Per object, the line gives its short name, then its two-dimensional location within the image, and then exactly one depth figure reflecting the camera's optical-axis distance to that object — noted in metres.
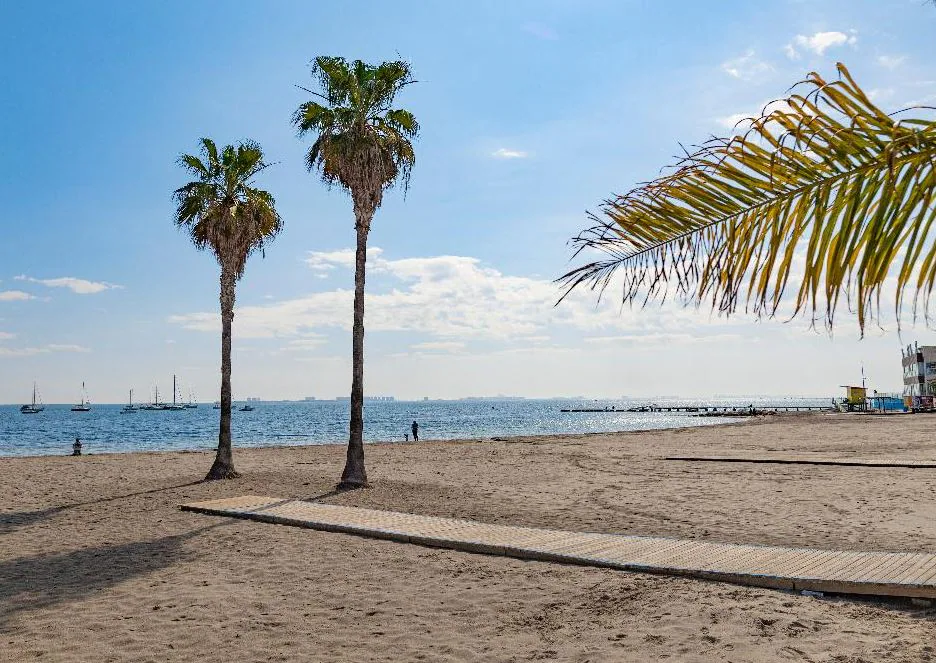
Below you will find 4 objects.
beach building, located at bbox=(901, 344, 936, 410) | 88.31
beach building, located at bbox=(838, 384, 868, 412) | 90.88
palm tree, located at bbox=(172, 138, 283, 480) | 22.47
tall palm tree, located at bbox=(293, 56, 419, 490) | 20.30
